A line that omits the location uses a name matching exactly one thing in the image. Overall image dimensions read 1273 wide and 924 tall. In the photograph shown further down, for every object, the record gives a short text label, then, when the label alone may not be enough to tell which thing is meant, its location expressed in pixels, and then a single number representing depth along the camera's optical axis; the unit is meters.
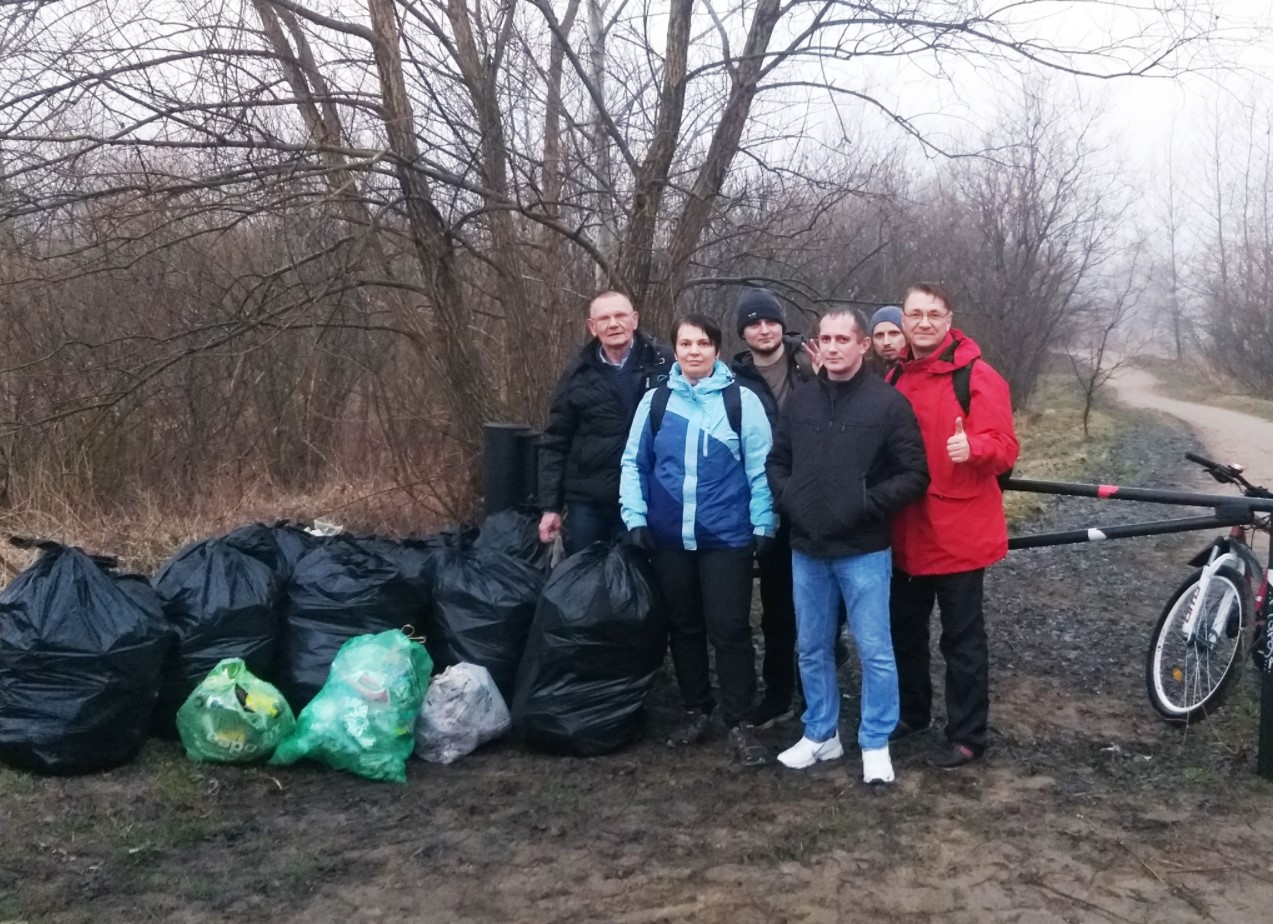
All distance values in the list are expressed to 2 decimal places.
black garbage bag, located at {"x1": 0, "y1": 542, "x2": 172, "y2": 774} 3.60
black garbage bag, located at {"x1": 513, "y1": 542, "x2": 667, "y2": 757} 4.04
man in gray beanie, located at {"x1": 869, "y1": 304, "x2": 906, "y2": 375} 4.12
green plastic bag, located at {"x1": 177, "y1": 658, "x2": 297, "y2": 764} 3.75
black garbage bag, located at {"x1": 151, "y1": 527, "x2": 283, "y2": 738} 3.95
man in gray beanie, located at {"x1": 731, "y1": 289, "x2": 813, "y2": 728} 4.23
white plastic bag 3.99
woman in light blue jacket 3.99
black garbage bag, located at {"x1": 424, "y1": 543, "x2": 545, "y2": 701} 4.27
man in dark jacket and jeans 3.68
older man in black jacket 4.37
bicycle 4.04
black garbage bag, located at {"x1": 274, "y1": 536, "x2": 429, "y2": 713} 4.12
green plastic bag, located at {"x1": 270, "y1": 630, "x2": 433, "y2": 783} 3.80
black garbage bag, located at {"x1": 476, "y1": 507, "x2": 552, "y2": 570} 4.68
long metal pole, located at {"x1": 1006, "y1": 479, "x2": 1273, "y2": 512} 3.90
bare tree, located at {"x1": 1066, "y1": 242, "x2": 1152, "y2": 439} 20.20
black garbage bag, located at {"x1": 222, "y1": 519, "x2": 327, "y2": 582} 4.34
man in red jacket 3.76
